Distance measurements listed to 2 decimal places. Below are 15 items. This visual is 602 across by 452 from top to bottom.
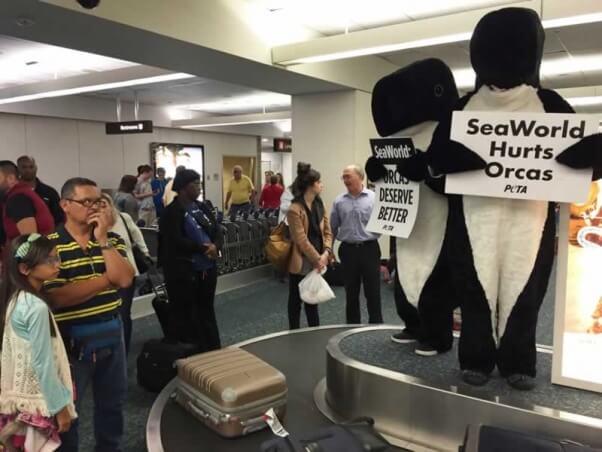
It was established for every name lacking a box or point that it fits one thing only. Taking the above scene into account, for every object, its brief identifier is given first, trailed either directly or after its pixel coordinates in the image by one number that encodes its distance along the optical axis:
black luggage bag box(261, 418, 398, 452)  1.54
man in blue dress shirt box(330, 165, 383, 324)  3.99
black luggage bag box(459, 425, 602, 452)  1.42
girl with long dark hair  1.74
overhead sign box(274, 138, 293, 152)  12.38
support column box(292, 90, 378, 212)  6.84
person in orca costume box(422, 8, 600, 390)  1.75
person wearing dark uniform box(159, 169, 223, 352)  3.57
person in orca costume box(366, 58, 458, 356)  2.02
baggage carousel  1.61
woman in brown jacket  3.90
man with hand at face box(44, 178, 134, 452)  2.03
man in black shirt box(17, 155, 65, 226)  3.73
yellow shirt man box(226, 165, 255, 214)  9.31
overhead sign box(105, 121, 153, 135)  9.10
